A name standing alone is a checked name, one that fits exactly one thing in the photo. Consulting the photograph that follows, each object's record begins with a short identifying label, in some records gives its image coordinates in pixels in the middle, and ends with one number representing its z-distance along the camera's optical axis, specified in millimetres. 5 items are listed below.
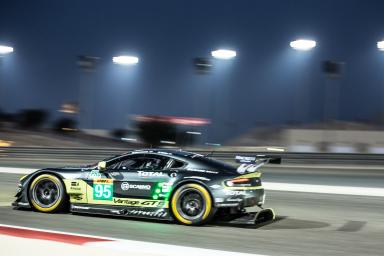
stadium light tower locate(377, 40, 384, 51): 29000
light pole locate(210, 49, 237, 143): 31734
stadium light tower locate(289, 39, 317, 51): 30734
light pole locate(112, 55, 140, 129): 34750
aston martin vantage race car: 7535
